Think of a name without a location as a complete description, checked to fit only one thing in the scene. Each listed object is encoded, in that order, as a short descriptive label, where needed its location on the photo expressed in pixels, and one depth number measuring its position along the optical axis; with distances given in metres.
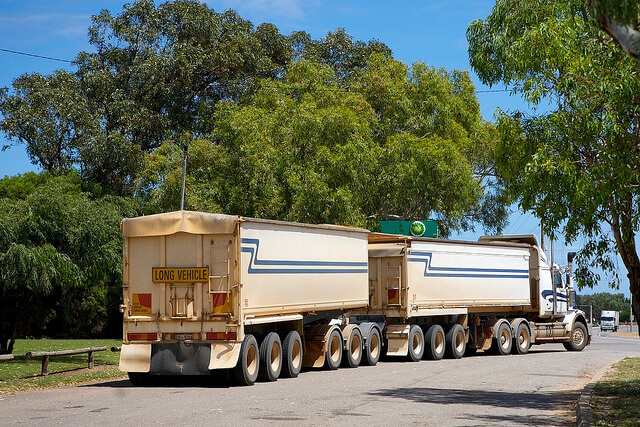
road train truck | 17.91
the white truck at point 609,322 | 95.69
